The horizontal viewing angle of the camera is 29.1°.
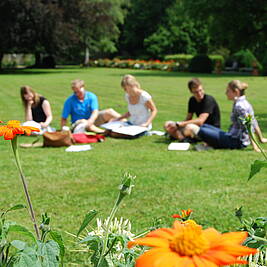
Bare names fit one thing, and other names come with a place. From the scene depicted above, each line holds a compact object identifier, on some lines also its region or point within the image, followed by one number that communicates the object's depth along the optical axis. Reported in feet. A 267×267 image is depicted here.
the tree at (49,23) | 107.86
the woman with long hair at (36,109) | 27.61
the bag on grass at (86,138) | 25.96
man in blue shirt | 28.27
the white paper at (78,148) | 23.57
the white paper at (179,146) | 23.43
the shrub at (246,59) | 106.20
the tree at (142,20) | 187.62
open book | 27.07
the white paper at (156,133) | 28.22
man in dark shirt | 24.99
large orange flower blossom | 1.95
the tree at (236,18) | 94.32
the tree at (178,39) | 171.63
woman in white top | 27.84
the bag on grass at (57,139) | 24.58
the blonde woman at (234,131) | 22.03
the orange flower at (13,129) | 3.62
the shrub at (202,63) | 120.67
